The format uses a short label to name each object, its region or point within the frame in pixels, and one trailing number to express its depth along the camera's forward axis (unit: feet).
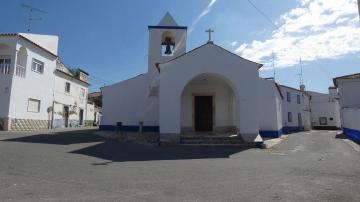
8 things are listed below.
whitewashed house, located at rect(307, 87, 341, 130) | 143.43
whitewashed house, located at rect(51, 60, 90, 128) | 84.74
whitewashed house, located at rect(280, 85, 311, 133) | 105.29
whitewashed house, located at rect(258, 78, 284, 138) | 66.33
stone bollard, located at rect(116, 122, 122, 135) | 56.56
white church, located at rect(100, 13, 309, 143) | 48.11
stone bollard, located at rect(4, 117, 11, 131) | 62.03
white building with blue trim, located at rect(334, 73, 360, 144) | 83.25
